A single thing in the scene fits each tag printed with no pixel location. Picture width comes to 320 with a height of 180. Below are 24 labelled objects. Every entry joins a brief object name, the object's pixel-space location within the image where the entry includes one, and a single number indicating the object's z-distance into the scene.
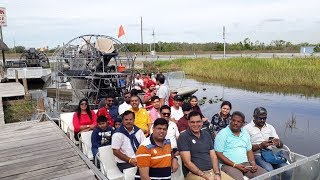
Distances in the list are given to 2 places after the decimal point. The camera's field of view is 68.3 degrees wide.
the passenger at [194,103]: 4.72
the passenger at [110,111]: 4.64
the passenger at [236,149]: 3.24
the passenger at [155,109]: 4.61
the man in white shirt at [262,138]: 3.52
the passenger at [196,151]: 3.01
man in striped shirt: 2.61
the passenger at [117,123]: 4.18
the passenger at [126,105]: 4.98
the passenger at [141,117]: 4.34
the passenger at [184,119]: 4.15
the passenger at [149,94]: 7.28
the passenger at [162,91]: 5.75
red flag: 10.72
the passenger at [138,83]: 9.66
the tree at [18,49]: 56.26
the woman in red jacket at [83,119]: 4.53
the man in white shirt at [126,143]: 3.23
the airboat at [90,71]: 8.17
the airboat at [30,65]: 15.43
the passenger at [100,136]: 3.80
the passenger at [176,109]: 4.84
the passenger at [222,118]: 4.21
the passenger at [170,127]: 3.80
